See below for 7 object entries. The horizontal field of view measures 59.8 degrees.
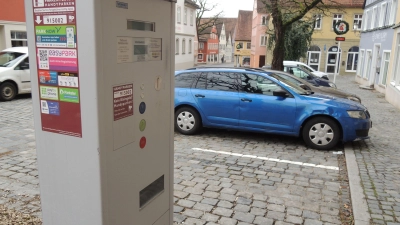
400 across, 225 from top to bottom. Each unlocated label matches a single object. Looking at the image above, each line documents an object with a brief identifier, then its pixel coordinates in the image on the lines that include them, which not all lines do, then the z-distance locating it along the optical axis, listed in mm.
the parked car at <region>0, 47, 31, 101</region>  12094
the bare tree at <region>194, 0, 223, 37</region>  54312
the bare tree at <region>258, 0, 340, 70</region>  13211
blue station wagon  7258
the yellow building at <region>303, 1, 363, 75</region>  37312
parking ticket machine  2090
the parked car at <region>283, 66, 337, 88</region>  15930
